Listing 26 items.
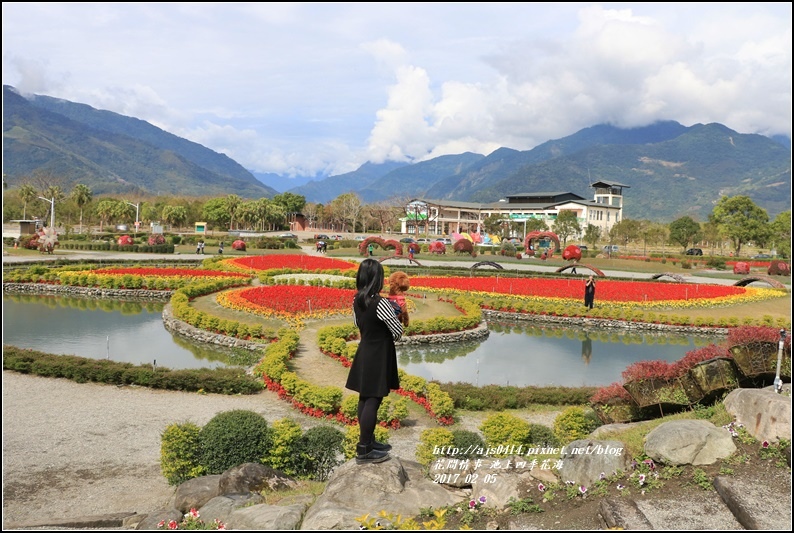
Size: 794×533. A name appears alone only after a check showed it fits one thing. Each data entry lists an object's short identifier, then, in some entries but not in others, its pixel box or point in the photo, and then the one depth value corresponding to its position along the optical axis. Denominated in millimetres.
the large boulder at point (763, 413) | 6512
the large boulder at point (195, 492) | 7402
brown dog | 6945
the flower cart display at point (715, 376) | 9031
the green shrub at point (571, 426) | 9547
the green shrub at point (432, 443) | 8312
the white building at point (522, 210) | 124562
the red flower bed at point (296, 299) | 23827
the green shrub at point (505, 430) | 9164
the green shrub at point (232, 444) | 8734
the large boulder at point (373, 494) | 5703
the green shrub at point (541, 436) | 9484
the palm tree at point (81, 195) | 85250
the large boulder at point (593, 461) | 6316
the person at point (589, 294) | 26328
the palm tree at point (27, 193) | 86562
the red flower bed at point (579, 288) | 30453
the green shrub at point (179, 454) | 8680
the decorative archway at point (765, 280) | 34625
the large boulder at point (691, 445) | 6367
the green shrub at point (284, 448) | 8727
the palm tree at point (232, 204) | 96875
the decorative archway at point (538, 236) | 67750
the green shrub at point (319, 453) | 8859
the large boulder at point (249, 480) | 7516
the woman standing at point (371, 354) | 6535
